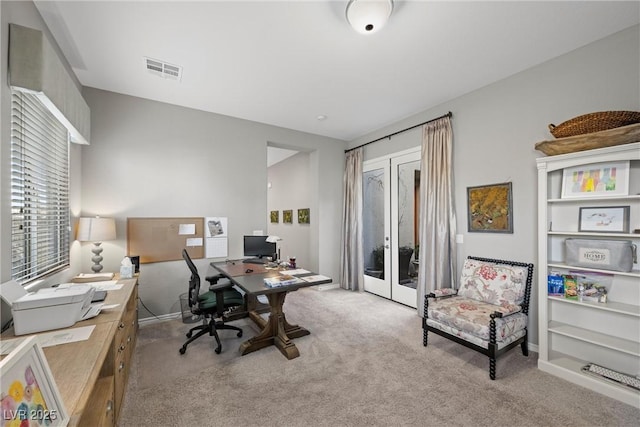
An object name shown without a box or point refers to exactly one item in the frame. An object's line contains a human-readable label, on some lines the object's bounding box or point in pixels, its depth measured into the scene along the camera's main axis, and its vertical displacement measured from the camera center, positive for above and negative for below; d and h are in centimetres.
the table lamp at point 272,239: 353 -30
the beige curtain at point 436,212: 344 +6
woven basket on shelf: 203 +74
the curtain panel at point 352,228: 491 -22
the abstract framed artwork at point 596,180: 216 +31
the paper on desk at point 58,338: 128 -62
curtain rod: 349 +130
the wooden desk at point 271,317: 258 -107
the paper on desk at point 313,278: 275 -64
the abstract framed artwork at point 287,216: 659 -1
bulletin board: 344 -29
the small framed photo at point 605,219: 220 -2
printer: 141 -50
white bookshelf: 210 -71
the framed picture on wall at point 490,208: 296 +9
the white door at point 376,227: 454 -19
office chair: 275 -91
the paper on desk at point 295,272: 306 -64
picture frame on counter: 72 -51
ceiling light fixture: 189 +145
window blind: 176 +19
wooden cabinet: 102 -65
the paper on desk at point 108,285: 229 -61
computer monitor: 398 -45
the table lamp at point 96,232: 281 -17
